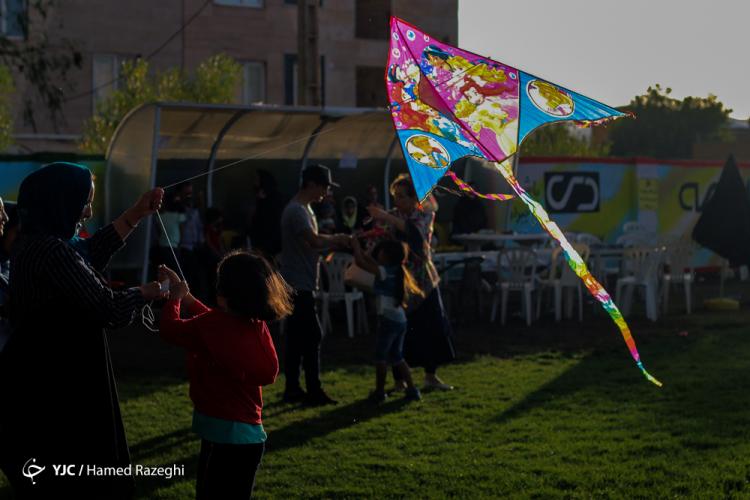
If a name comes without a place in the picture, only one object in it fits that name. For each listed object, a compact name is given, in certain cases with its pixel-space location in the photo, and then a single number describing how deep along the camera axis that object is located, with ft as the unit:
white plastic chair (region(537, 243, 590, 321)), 53.47
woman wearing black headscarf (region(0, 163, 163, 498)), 14.28
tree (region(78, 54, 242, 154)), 95.30
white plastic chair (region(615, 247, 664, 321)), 53.67
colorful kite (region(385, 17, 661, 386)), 19.43
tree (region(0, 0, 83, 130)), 65.16
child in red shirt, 16.01
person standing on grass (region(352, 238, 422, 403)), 31.71
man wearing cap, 30.19
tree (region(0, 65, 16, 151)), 93.61
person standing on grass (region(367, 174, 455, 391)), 32.22
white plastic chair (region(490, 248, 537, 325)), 52.70
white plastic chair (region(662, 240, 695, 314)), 56.54
